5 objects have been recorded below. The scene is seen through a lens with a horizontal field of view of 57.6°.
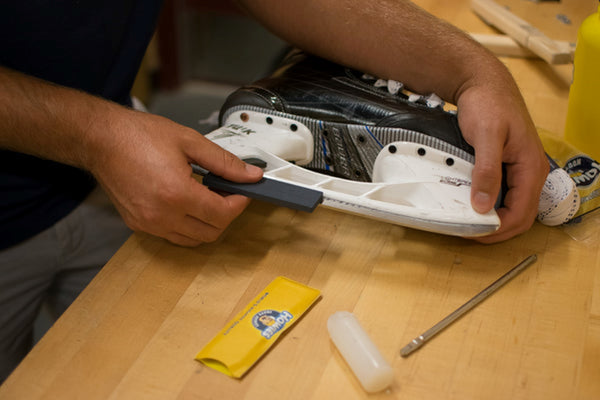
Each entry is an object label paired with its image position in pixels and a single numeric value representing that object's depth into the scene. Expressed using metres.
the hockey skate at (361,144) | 0.67
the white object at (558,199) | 0.73
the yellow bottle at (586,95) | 0.81
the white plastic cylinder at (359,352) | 0.55
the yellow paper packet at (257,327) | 0.58
